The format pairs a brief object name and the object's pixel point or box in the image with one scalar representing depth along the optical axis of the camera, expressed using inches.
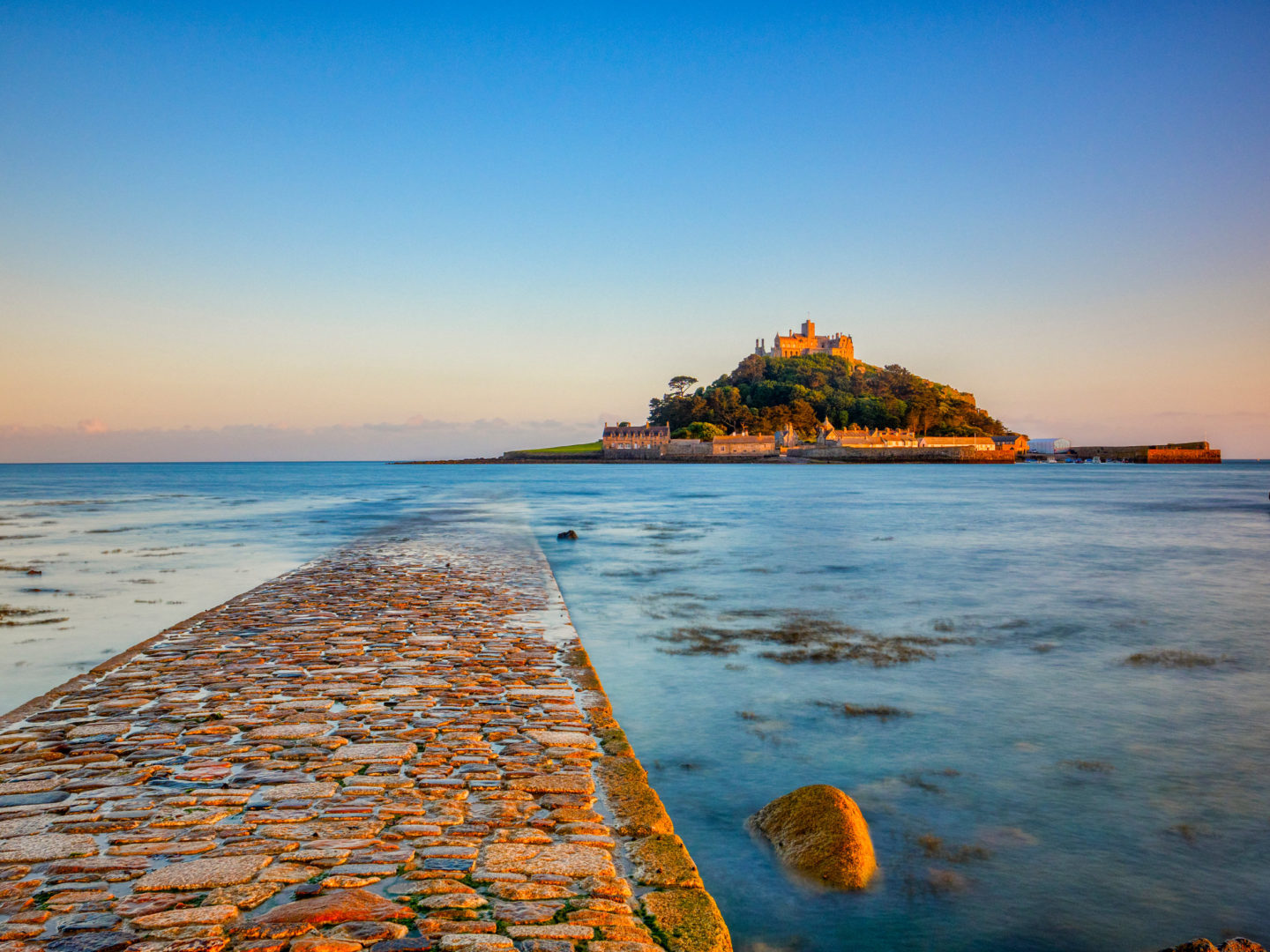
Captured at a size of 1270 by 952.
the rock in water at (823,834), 188.2
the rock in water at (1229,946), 146.3
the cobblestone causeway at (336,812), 128.5
